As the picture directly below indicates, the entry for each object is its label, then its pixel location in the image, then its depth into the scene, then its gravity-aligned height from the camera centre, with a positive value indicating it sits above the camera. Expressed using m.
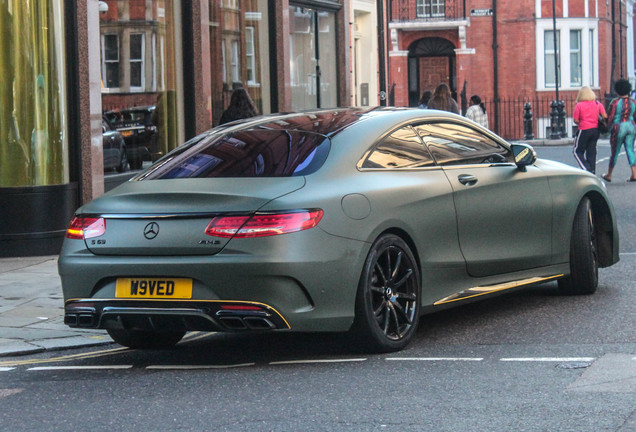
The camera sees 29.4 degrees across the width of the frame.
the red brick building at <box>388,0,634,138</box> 46.53 +2.40
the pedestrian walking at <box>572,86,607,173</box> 20.97 -0.26
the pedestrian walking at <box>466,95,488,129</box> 22.52 -0.06
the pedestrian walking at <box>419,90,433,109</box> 20.87 +0.24
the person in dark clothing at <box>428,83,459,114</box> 18.36 +0.17
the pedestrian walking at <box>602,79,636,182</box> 22.05 -0.38
